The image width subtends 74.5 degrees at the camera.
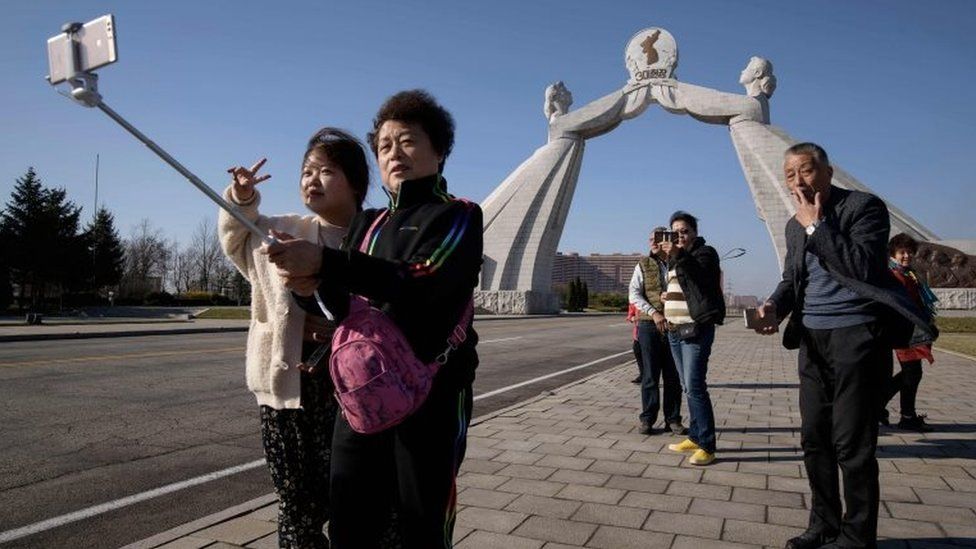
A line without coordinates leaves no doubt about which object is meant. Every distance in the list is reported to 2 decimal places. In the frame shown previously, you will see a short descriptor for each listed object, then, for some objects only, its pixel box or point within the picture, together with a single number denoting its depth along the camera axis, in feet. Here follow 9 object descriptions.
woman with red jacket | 20.40
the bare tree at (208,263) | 225.56
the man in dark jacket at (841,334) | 10.13
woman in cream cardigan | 8.04
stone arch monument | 131.03
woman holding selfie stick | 6.18
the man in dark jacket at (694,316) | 16.38
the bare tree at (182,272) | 245.04
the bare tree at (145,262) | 199.72
